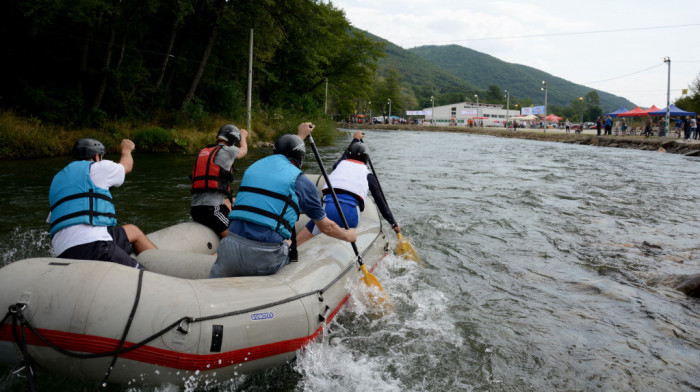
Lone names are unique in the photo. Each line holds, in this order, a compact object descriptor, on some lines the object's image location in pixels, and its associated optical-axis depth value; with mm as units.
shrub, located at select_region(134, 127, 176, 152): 18797
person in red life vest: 5926
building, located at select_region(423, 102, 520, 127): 119688
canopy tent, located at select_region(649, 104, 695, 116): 35531
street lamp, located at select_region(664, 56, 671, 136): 32562
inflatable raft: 3154
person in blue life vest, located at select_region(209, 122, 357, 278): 3955
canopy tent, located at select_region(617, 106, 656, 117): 40025
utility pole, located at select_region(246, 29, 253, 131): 23891
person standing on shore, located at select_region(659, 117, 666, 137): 33281
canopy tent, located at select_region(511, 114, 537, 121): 82288
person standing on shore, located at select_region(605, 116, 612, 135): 38941
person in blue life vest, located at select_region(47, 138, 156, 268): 3969
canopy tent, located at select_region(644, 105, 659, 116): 36869
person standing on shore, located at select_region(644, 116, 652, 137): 33666
